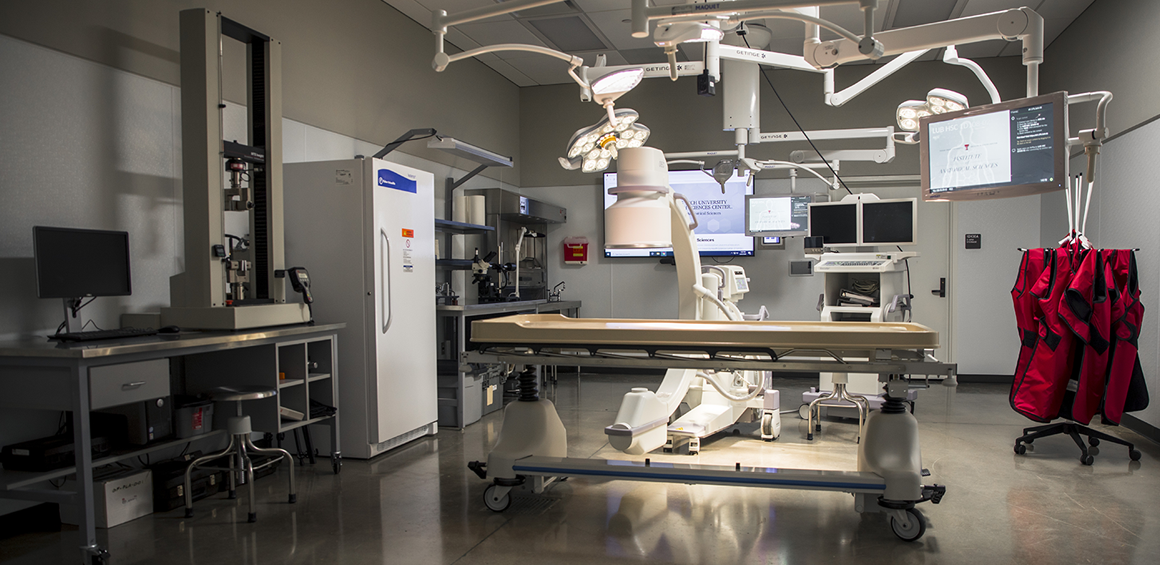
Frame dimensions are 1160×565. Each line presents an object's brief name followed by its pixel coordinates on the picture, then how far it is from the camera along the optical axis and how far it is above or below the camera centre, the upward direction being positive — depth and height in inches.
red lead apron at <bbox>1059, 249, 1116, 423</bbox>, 163.9 -13.8
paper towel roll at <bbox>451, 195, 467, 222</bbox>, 251.6 +21.4
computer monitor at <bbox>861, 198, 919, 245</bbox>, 215.3 +13.2
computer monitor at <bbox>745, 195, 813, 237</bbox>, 253.4 +18.2
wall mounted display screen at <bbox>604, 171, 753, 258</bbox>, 303.7 +23.1
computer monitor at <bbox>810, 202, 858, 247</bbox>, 221.6 +13.6
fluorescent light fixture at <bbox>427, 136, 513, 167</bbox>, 203.3 +36.4
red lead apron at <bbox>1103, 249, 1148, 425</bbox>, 163.0 -20.0
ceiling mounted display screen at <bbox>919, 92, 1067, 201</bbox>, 119.6 +20.4
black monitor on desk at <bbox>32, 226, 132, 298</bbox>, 115.0 +1.7
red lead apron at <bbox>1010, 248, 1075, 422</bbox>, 169.2 -21.0
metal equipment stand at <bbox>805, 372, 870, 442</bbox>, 191.3 -38.1
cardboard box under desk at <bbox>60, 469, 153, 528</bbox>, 124.0 -40.7
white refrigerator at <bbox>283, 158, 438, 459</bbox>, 170.4 -0.7
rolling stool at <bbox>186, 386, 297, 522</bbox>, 130.4 -32.0
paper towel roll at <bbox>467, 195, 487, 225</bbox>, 248.2 +20.8
